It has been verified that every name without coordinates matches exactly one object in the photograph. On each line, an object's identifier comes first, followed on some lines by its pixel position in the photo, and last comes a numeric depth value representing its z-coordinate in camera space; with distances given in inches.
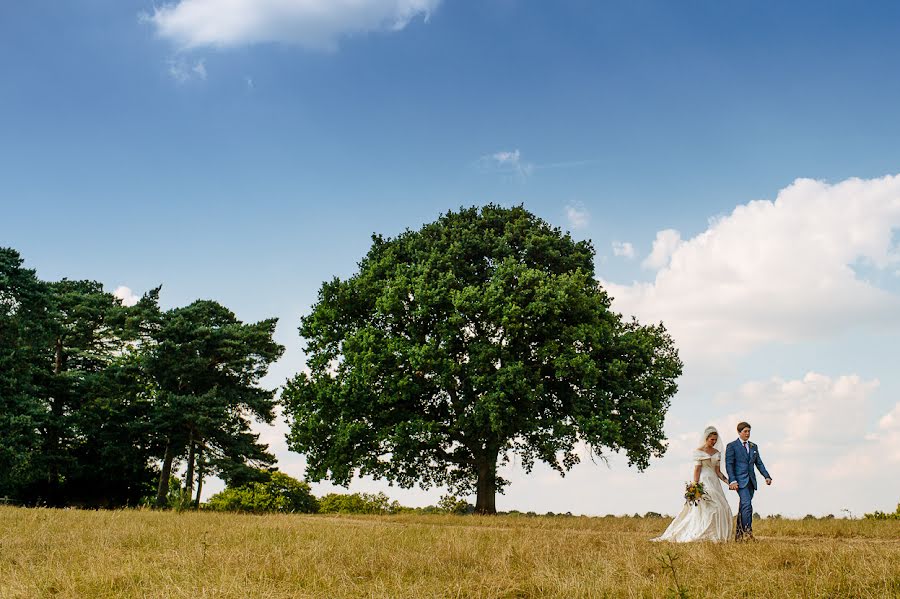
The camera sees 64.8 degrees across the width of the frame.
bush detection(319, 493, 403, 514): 1380.4
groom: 618.8
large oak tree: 1053.2
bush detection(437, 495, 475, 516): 1302.4
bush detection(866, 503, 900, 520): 1011.1
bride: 627.2
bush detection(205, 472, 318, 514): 1414.9
